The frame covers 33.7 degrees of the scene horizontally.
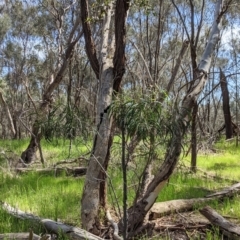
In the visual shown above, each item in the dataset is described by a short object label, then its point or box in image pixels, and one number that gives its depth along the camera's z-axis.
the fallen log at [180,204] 5.48
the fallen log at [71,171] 8.74
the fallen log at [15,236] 4.25
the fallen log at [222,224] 4.41
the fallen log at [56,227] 4.24
